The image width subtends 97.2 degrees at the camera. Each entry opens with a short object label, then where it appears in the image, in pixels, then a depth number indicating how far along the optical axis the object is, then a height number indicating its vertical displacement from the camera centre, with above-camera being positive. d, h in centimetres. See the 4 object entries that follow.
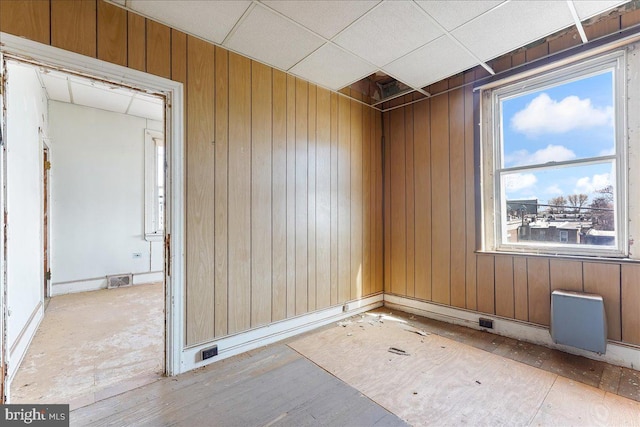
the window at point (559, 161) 239 +51
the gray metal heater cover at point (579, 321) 224 -87
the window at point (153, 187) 517 +58
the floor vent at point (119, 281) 473 -107
